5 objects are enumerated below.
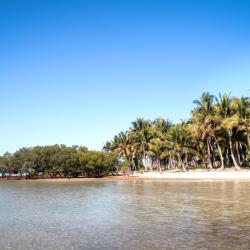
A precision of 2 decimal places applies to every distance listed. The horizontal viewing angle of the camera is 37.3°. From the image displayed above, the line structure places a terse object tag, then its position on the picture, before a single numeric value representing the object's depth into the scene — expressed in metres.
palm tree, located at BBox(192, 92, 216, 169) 69.69
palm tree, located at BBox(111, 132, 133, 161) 109.06
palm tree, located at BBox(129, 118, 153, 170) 97.12
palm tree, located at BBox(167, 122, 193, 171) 83.81
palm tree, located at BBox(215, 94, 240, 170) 66.88
